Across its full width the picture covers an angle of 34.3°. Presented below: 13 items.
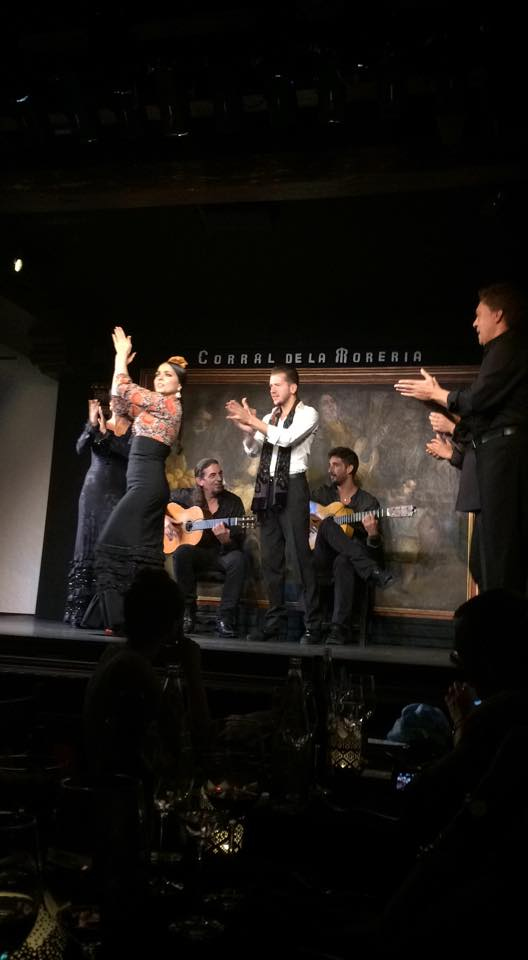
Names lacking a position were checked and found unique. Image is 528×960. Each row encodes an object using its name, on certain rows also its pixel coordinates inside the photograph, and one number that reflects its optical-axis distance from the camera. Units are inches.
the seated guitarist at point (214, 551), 270.2
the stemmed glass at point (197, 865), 38.2
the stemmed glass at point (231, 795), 44.2
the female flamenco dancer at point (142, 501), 205.2
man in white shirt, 240.7
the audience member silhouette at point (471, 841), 38.0
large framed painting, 290.5
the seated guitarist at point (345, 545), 259.0
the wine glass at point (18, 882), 31.0
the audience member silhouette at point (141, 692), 43.4
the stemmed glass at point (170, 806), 46.0
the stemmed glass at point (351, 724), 78.4
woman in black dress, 274.8
